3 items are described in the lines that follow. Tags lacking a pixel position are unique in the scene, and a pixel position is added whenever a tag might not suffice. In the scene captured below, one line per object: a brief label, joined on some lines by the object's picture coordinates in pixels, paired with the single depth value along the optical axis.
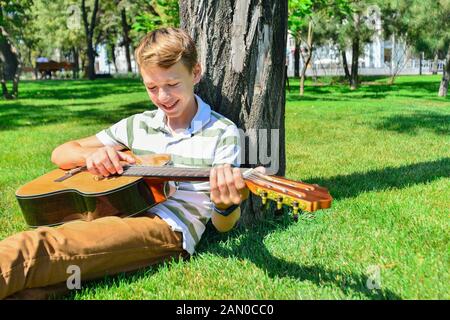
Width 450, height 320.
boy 2.36
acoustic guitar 2.58
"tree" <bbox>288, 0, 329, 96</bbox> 12.38
